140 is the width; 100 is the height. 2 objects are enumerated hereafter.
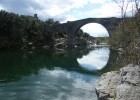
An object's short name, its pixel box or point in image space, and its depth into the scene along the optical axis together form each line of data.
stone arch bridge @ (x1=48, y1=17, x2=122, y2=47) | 34.78
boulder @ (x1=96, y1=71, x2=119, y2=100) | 4.37
